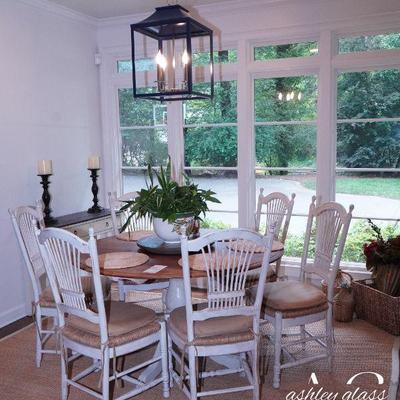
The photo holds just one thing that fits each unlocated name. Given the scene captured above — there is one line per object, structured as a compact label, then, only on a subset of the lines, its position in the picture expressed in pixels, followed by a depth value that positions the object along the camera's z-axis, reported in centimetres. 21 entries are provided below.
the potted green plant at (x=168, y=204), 282
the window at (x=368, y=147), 393
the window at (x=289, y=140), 423
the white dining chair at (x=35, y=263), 295
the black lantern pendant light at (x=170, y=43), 246
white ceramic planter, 289
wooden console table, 399
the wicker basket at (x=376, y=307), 335
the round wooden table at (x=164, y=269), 240
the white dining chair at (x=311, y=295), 270
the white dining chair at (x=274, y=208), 353
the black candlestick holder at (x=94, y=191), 450
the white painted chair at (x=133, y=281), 342
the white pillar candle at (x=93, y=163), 445
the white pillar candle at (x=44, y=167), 390
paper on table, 244
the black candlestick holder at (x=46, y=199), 397
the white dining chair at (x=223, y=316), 225
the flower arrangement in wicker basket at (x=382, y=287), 337
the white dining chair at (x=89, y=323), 230
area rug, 264
